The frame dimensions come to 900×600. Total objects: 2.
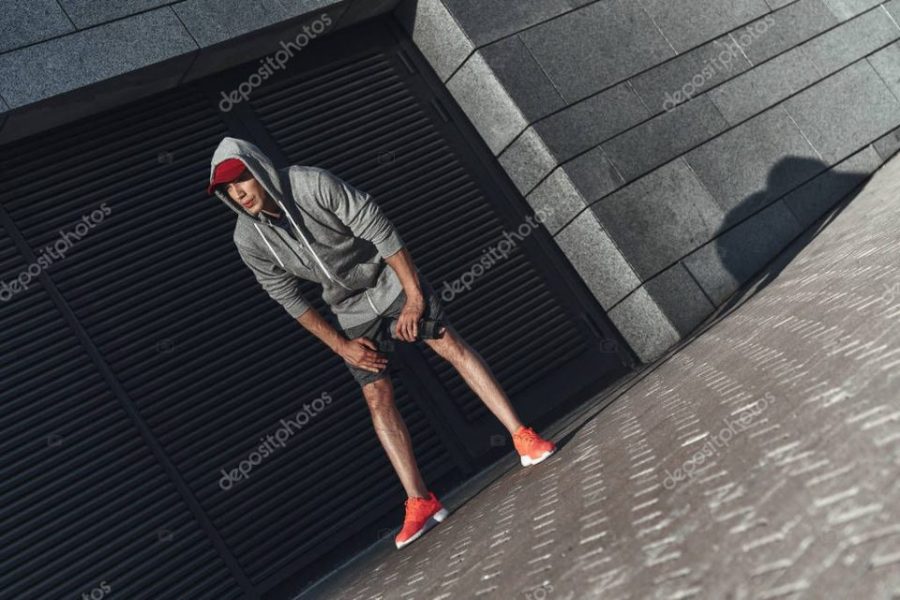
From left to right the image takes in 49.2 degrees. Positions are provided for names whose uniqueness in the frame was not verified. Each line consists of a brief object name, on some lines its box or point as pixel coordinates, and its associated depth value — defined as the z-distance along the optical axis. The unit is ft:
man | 17.26
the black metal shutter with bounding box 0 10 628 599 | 22.57
